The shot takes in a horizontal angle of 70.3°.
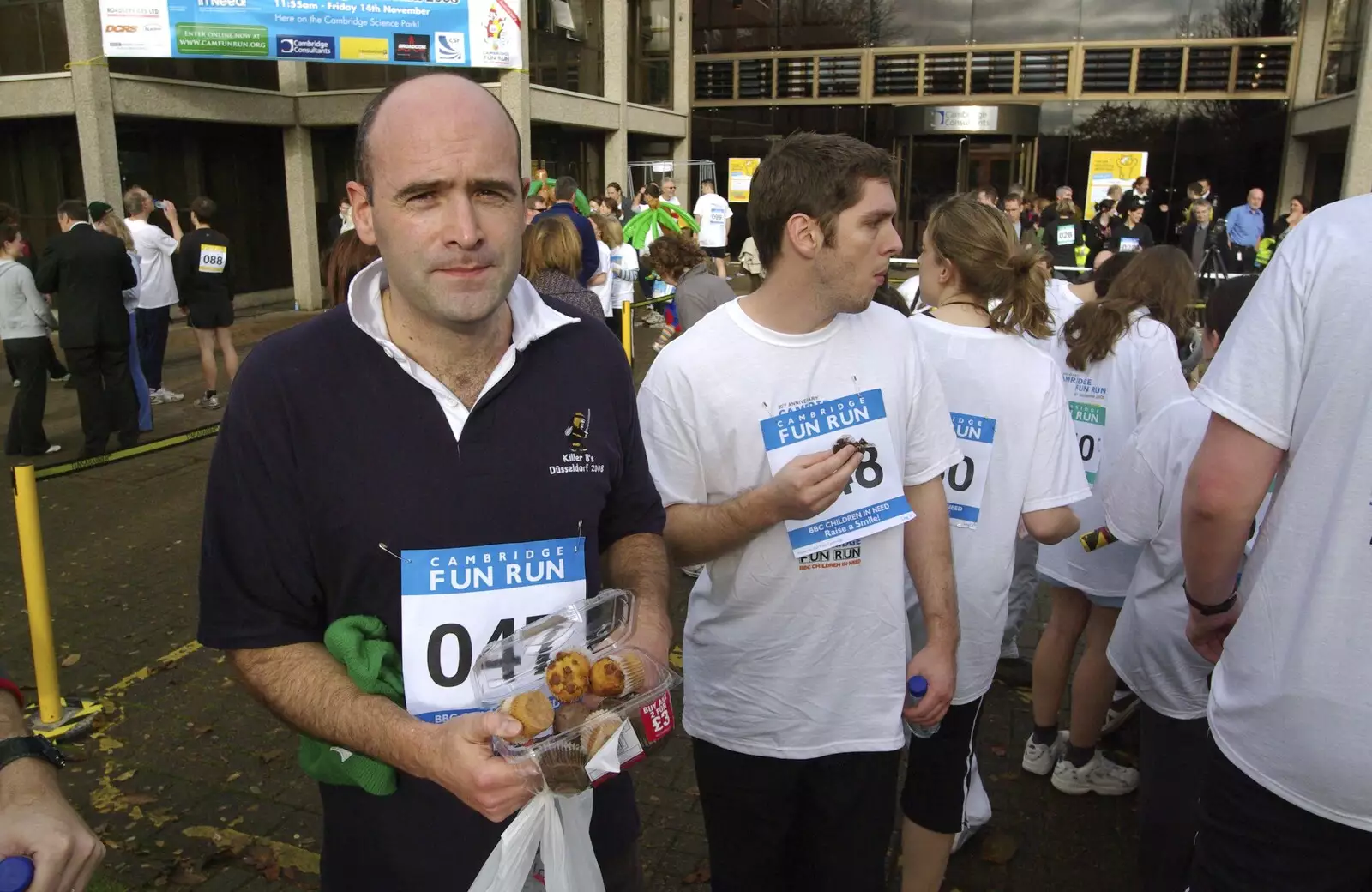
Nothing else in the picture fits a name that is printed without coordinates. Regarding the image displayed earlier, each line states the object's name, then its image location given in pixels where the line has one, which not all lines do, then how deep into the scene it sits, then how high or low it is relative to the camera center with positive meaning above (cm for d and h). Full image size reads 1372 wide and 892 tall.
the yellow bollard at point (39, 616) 427 -175
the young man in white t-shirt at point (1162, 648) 282 -126
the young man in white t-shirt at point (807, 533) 240 -76
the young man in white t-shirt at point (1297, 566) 173 -62
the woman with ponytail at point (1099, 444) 376 -93
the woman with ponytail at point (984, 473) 286 -75
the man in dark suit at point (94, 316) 825 -88
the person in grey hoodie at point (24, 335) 815 -104
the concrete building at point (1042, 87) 2153 +306
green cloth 174 -81
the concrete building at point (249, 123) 1438 +150
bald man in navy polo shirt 174 -47
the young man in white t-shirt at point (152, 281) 970 -70
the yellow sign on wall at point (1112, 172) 2231 +107
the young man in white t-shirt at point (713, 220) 1802 -10
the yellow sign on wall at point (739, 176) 2489 +99
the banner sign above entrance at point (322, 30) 1342 +261
